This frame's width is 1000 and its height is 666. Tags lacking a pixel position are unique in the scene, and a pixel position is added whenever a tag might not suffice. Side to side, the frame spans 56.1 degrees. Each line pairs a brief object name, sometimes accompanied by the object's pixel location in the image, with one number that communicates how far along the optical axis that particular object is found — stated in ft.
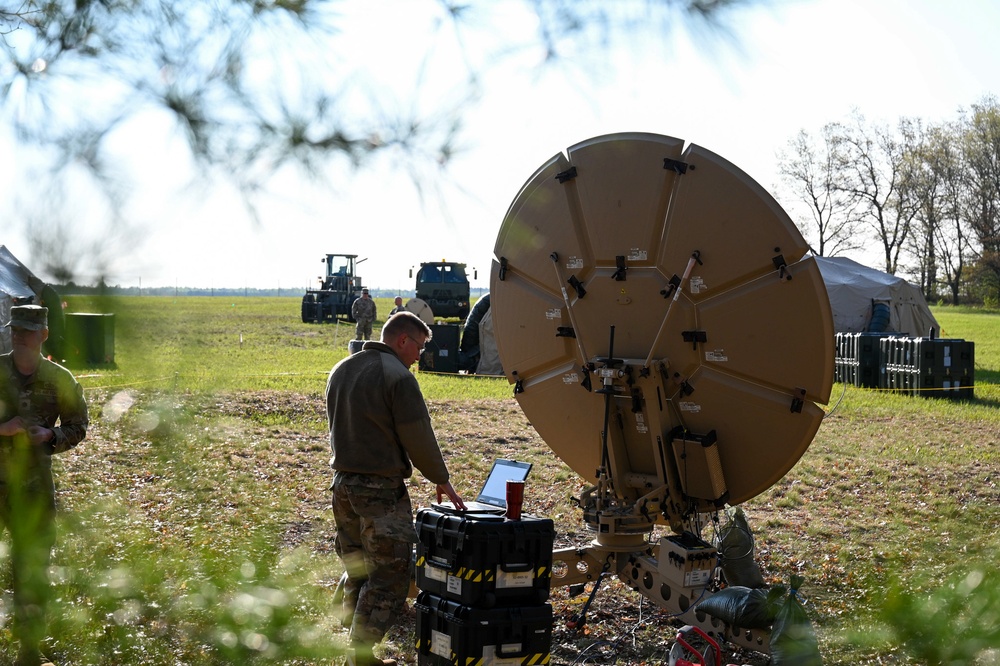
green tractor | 107.17
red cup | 16.06
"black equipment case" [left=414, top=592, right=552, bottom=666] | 15.37
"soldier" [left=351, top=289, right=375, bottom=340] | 73.41
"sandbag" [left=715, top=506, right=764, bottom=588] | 21.03
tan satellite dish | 18.66
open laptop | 19.57
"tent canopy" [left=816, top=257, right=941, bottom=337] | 82.23
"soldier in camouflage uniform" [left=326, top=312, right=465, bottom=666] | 16.62
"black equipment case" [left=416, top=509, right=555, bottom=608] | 15.51
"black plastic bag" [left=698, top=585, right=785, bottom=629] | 16.43
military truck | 116.06
